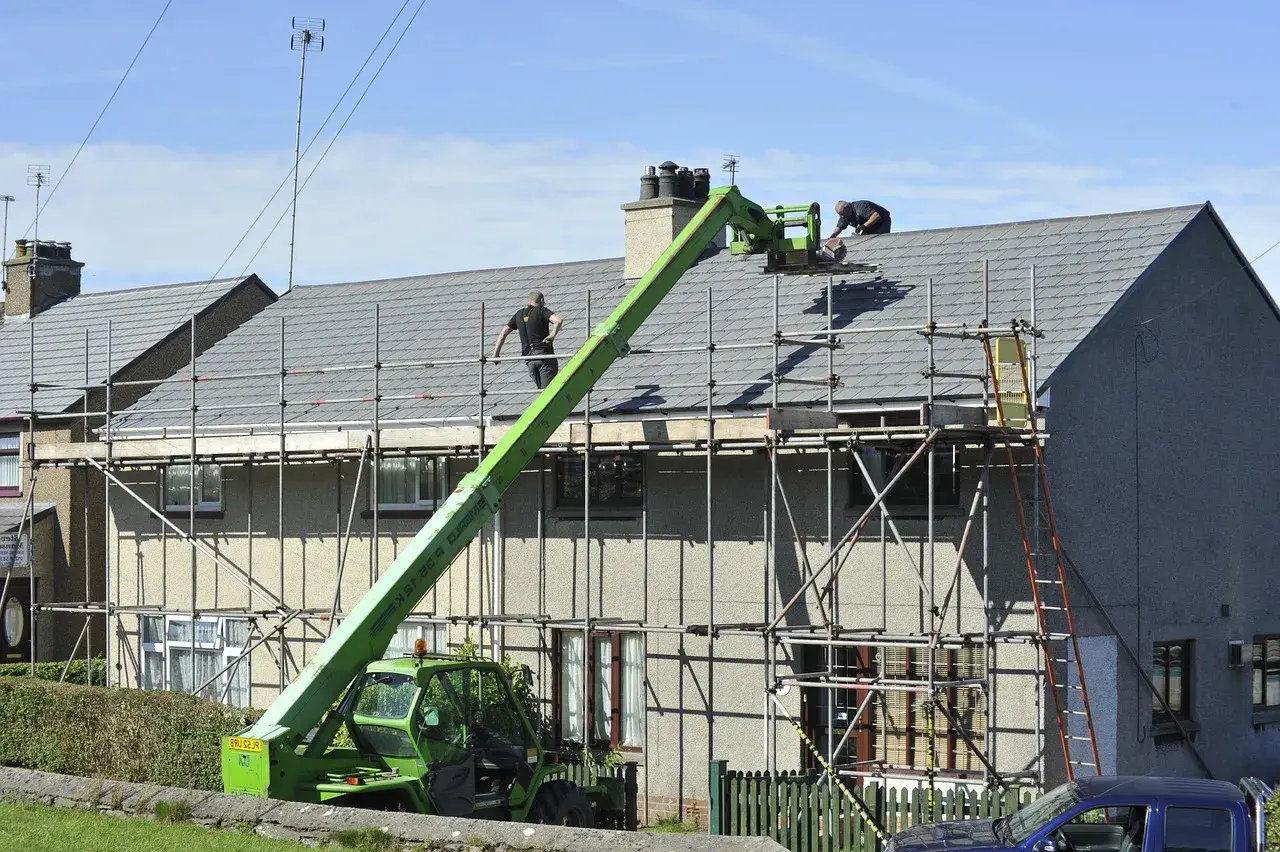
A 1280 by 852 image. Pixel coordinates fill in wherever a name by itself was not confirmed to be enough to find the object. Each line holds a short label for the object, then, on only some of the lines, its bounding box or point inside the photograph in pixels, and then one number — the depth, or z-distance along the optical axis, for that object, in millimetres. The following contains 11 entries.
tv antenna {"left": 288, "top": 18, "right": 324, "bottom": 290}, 35028
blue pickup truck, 12430
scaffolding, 16844
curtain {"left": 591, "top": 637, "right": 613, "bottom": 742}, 20281
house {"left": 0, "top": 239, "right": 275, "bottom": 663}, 28391
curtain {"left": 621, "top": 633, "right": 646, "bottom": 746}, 20062
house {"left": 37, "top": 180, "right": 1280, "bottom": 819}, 17766
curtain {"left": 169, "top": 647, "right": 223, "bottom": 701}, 24031
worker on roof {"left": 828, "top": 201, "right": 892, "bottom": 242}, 23422
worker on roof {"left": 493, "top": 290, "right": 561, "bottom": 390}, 21031
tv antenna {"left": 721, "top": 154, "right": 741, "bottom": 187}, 28062
